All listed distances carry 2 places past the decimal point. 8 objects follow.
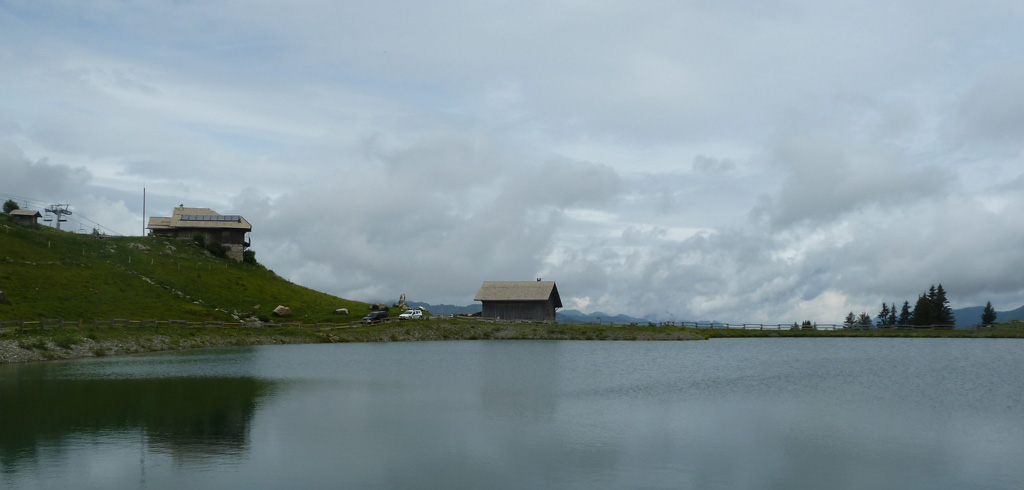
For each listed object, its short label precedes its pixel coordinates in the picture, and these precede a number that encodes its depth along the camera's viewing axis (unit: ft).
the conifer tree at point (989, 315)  556.10
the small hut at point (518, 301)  417.69
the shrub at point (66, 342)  221.78
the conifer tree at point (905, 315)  535.60
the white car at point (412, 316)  377.91
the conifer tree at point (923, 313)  457.27
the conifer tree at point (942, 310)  462.60
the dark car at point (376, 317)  371.45
